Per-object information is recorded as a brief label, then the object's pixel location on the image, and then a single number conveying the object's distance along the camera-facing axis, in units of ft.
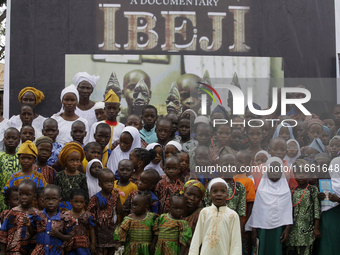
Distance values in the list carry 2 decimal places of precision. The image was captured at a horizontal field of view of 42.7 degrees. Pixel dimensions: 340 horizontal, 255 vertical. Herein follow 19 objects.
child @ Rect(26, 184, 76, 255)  14.96
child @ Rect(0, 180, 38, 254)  15.01
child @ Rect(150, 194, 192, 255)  15.33
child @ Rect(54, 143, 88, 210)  16.53
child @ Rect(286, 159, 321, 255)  17.13
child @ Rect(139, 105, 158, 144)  21.81
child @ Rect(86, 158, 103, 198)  17.33
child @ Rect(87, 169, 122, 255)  16.24
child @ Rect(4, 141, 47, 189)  16.55
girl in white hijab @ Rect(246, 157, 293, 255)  17.11
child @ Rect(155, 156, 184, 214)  17.00
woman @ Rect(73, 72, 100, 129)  23.80
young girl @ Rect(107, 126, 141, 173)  19.17
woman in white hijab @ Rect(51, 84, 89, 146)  20.89
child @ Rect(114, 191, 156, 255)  15.52
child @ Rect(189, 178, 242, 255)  14.64
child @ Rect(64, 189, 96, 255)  15.61
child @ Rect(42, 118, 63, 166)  19.60
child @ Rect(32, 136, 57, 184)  17.17
